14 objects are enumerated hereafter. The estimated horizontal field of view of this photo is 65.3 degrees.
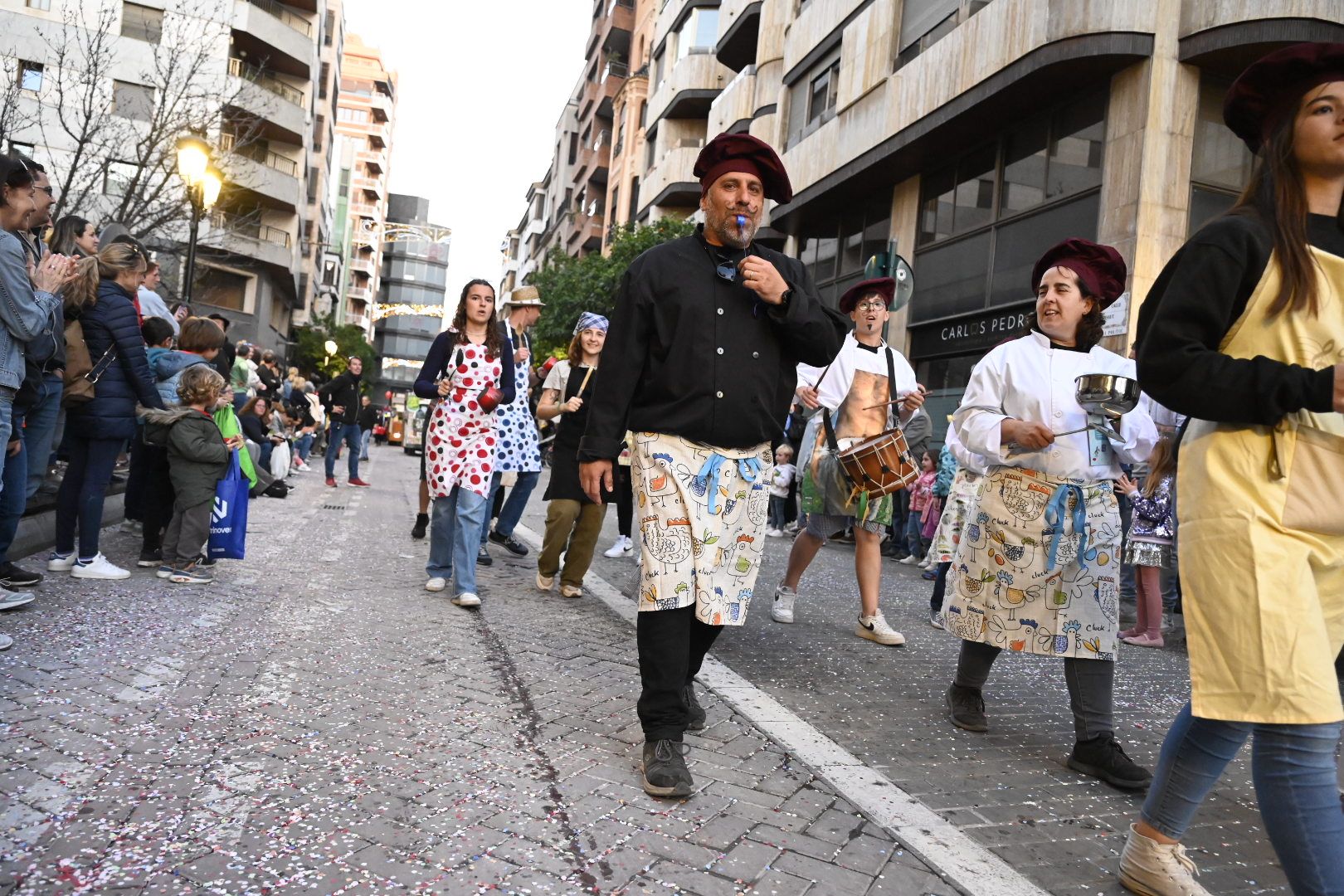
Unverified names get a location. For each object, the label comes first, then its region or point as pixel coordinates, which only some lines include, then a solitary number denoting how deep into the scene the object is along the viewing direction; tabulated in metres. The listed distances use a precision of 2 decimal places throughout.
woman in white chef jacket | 3.90
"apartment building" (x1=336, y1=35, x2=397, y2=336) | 102.62
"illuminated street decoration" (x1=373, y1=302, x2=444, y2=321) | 107.06
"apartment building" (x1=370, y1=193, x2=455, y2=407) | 114.06
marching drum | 5.38
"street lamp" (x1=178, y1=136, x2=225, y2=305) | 12.39
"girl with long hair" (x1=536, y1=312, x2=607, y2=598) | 7.05
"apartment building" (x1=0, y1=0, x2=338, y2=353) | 34.22
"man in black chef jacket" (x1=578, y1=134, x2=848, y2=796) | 3.41
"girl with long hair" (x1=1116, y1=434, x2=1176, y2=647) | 7.54
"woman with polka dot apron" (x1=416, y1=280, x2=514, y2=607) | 6.42
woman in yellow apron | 2.24
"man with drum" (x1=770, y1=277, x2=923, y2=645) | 6.16
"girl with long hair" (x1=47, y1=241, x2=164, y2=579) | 6.14
